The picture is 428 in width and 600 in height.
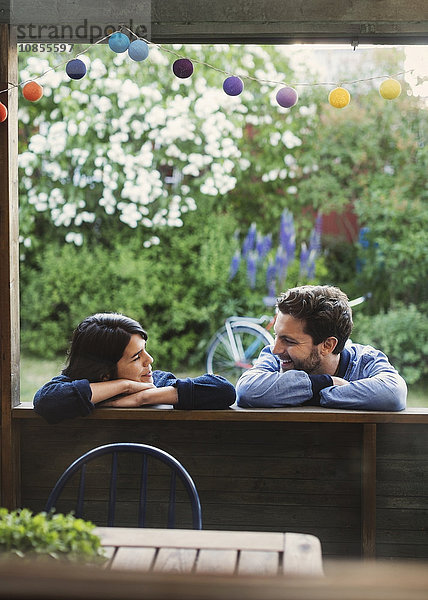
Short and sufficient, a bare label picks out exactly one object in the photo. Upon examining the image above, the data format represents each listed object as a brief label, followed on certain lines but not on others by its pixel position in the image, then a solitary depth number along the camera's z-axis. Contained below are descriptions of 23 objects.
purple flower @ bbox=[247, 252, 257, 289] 6.35
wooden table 1.53
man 2.60
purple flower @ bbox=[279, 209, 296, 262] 6.37
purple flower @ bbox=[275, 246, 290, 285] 6.36
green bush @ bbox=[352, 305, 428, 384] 6.27
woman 2.59
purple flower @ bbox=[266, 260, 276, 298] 6.35
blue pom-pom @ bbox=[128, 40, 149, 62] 2.60
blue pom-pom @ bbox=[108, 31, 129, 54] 2.59
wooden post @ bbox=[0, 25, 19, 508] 2.74
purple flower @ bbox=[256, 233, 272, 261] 6.34
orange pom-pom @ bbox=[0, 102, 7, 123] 2.64
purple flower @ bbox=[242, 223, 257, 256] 6.35
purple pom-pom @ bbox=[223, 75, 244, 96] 2.75
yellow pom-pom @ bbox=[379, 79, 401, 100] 2.67
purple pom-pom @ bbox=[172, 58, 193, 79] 2.73
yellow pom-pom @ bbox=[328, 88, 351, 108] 2.74
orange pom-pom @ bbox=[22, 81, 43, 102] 2.70
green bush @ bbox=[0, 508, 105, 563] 1.32
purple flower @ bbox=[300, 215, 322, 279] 6.40
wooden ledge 2.58
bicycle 5.98
